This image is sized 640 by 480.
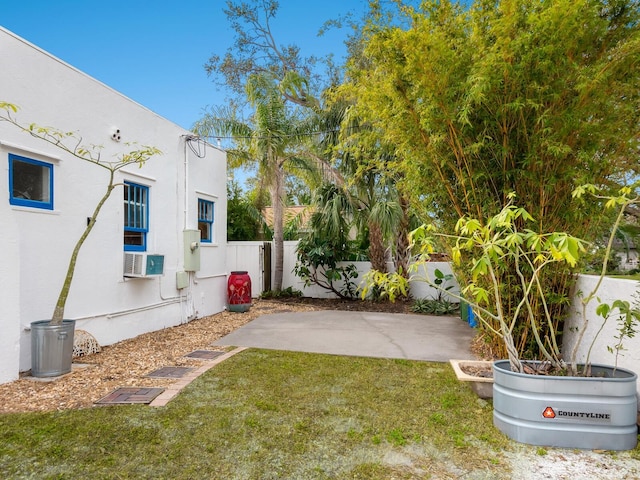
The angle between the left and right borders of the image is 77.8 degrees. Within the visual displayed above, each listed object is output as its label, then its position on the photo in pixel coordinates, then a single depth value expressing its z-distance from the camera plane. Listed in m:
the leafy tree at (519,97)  3.31
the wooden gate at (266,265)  10.58
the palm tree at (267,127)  8.97
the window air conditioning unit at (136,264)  5.66
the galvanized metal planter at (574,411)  2.66
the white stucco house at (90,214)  4.02
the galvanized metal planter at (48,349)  3.91
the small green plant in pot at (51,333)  3.91
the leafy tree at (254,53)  13.41
